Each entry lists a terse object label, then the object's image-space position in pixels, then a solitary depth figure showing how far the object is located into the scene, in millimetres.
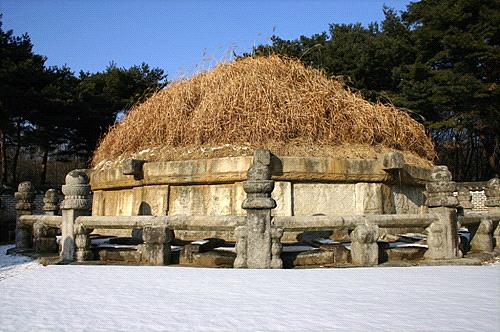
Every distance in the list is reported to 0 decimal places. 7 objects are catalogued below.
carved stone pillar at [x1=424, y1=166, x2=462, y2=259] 6621
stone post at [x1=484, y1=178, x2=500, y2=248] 9609
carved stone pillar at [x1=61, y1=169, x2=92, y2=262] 6871
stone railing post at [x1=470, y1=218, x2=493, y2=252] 7770
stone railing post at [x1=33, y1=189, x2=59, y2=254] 8039
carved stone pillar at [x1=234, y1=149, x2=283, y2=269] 5895
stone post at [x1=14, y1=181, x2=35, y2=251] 8942
